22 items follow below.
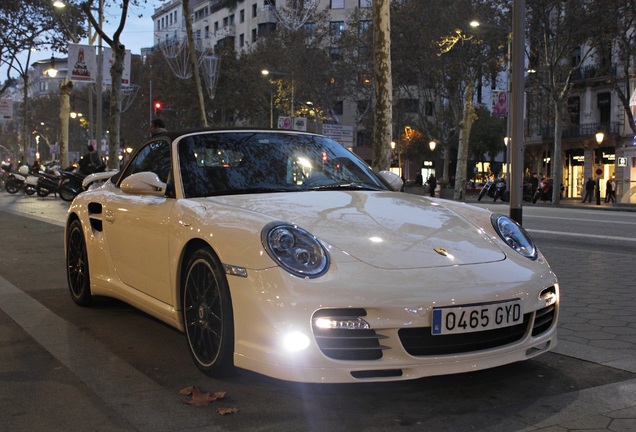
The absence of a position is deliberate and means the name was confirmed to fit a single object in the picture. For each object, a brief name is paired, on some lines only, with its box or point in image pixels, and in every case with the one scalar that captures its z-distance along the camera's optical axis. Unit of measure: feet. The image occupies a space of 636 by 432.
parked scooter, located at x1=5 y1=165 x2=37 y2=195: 89.71
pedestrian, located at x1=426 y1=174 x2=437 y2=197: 130.00
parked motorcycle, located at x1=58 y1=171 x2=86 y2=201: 70.33
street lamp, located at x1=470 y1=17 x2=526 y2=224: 21.93
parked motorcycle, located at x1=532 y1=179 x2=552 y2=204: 121.70
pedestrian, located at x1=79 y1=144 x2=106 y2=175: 61.77
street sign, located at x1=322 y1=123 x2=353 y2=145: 54.60
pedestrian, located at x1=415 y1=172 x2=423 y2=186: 164.32
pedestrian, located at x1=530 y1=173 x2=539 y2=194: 118.29
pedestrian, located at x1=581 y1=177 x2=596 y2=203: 118.93
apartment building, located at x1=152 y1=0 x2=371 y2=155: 212.43
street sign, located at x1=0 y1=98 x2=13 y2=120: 123.44
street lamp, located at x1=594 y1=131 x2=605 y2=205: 115.44
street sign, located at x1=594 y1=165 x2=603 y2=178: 127.95
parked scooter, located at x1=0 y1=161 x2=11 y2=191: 101.75
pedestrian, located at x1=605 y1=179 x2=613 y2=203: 119.79
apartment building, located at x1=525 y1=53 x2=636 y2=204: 133.49
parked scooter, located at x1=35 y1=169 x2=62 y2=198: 82.58
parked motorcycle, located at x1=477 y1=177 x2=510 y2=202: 113.28
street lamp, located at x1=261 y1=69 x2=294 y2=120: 138.08
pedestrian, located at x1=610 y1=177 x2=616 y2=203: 118.32
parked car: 9.81
